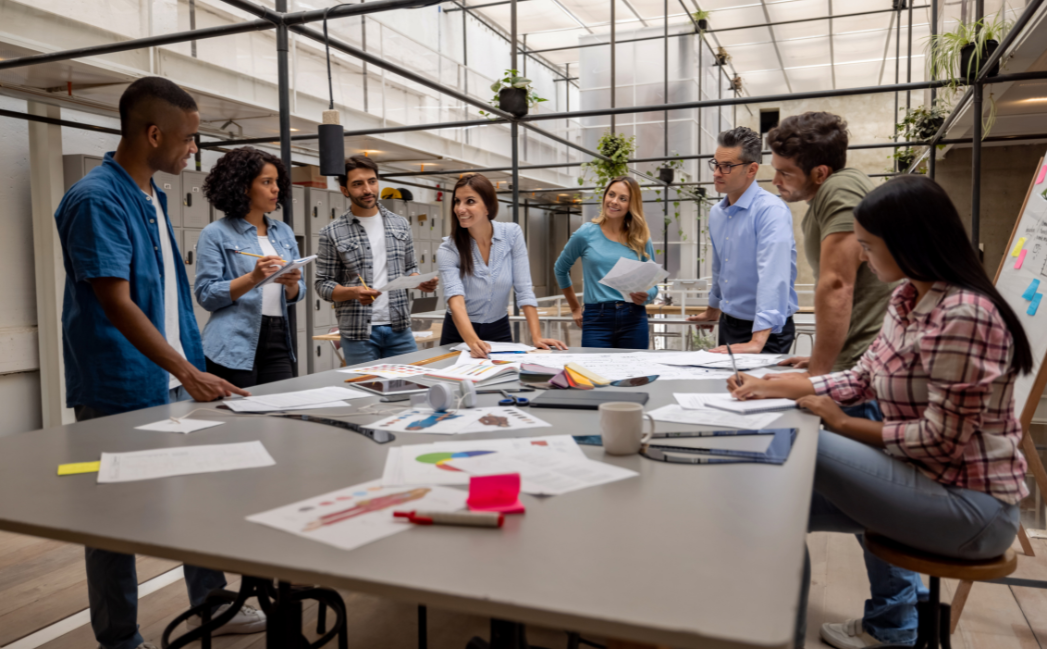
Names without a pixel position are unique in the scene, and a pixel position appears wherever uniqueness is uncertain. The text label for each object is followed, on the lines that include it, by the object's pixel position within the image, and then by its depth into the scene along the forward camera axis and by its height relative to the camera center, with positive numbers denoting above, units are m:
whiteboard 2.25 +0.02
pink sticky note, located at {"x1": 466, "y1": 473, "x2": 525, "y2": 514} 1.07 -0.32
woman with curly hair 2.59 +0.03
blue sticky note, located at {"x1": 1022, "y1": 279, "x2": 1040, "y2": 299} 2.44 -0.04
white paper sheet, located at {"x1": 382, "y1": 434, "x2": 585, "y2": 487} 1.22 -0.33
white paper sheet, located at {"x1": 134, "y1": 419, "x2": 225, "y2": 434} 1.62 -0.32
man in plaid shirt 3.24 +0.07
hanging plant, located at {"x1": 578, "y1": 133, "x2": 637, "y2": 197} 7.02 +1.26
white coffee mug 1.35 -0.28
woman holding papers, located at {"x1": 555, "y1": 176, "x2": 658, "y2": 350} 3.55 +0.13
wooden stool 1.50 -0.62
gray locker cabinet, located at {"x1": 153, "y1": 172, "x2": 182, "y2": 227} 6.24 +0.81
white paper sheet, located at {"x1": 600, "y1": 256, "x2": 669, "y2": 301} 3.19 +0.03
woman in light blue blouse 3.14 +0.07
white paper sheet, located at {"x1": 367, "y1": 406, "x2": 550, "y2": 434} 1.60 -0.32
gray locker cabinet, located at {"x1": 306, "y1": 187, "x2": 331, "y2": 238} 8.22 +0.88
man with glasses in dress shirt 2.90 +0.11
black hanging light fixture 2.64 +0.50
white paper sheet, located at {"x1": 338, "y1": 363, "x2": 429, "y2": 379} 2.38 -0.30
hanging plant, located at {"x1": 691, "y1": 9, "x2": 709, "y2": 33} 9.06 +3.48
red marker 1.01 -0.33
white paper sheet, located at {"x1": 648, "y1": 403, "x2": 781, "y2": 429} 1.61 -0.32
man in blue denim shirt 1.84 -0.02
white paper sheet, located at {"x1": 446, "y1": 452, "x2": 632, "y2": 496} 1.18 -0.33
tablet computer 2.03 -0.30
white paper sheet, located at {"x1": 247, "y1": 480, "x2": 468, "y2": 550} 0.98 -0.34
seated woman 1.45 -0.27
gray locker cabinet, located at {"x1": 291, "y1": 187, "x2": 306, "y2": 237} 7.98 +0.85
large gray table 0.78 -0.35
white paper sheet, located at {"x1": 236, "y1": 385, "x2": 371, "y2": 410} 1.88 -0.31
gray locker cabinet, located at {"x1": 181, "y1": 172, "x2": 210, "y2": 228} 6.44 +0.75
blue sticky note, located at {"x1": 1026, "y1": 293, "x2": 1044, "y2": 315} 2.37 -0.09
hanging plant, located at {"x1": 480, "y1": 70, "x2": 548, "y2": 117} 3.90 +1.02
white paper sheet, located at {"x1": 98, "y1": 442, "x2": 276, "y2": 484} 1.28 -0.33
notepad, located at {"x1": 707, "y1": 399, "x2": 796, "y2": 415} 1.75 -0.31
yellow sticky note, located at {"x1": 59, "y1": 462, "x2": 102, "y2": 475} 1.30 -0.33
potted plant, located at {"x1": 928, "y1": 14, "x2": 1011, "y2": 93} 3.33 +1.11
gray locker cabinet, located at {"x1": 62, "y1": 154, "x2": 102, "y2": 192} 5.52 +0.93
